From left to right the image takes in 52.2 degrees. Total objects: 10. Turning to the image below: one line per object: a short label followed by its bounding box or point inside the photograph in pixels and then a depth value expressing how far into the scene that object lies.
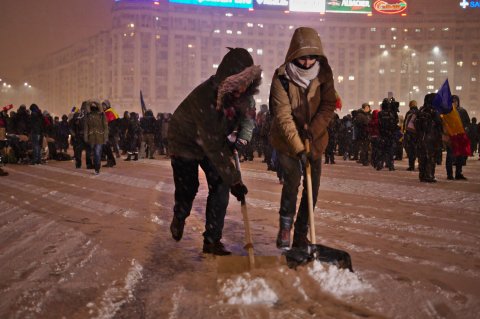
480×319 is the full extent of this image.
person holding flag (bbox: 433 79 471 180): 10.48
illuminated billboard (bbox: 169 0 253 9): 82.44
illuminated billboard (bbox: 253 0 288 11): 82.50
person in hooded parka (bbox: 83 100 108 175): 12.45
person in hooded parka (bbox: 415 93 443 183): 10.58
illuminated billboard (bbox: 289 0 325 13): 82.44
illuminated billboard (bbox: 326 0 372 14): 83.25
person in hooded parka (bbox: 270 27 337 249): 4.10
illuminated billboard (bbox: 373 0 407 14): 88.58
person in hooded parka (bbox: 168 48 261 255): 3.94
